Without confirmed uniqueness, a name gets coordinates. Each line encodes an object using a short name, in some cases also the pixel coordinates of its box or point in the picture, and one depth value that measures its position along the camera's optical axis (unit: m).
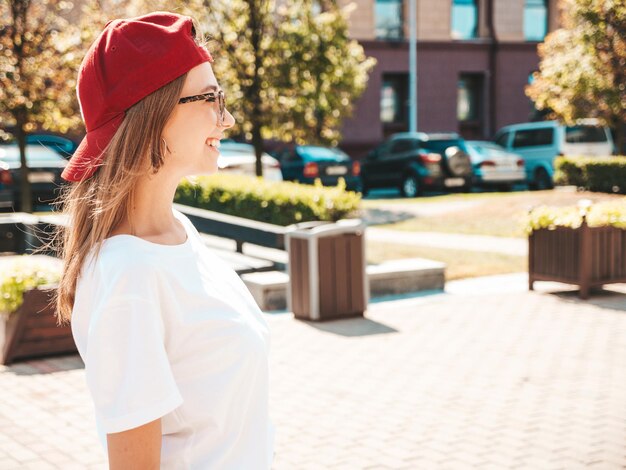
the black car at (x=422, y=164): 24.14
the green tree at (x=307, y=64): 17.75
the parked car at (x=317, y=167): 24.20
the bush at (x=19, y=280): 7.23
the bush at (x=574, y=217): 9.87
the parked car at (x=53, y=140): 22.14
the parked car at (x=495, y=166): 24.64
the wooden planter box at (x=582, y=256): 9.74
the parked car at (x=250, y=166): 21.08
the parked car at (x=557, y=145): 25.92
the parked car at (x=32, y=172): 19.23
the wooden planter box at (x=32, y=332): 7.21
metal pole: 34.75
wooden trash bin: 8.88
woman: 1.58
